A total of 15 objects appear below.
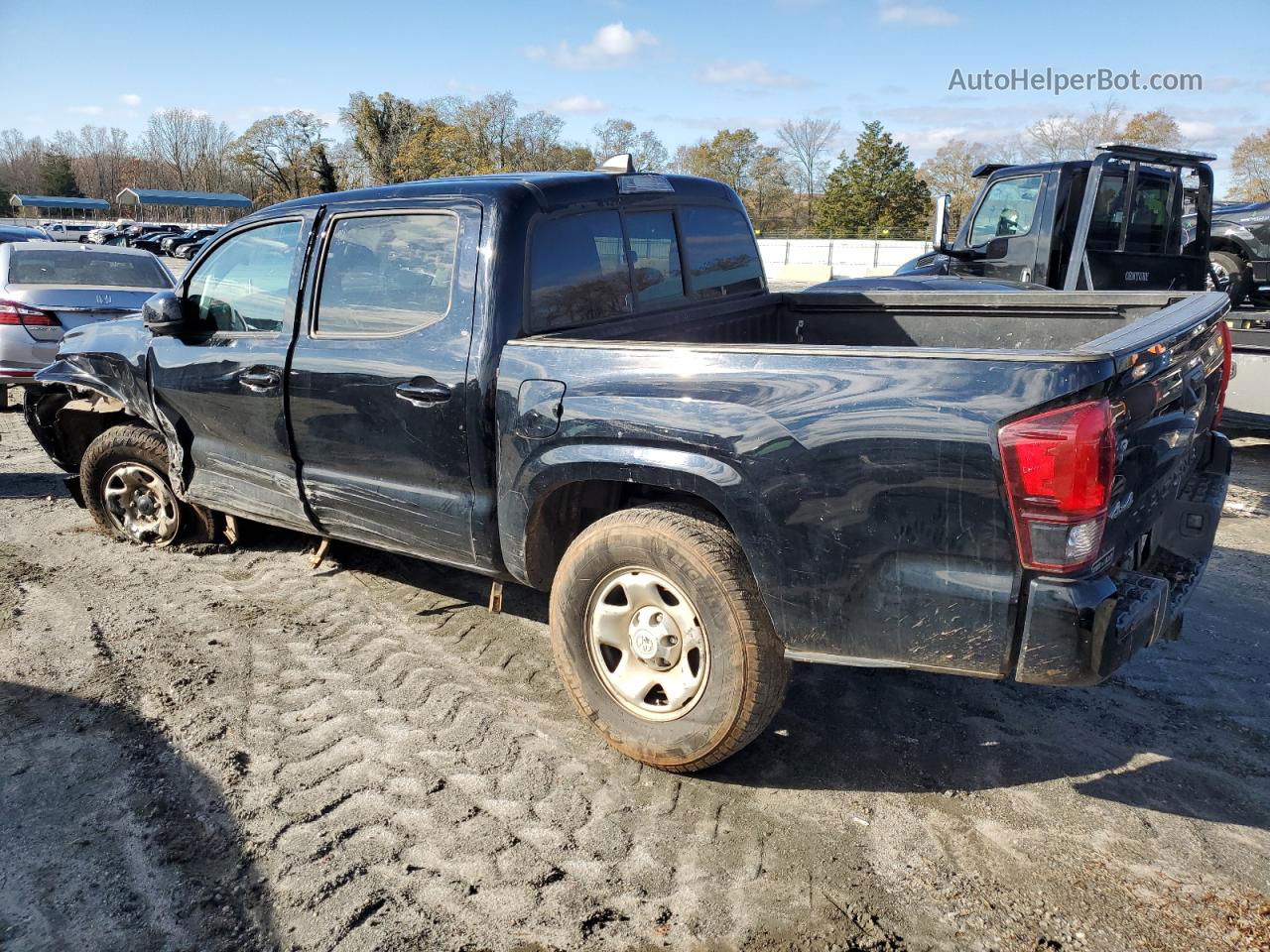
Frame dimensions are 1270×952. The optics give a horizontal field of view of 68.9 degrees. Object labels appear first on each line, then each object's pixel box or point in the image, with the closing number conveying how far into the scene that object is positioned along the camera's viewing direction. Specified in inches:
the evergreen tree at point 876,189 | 2135.8
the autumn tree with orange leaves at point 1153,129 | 2024.1
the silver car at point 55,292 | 339.6
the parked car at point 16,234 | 786.2
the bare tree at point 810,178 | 2755.9
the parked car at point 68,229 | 1642.1
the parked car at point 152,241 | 1803.2
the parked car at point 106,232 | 1816.1
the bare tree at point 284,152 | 3073.3
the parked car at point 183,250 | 1556.7
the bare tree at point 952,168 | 2301.9
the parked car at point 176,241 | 1820.9
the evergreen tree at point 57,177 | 4284.0
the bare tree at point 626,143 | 2554.1
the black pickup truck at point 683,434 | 100.0
